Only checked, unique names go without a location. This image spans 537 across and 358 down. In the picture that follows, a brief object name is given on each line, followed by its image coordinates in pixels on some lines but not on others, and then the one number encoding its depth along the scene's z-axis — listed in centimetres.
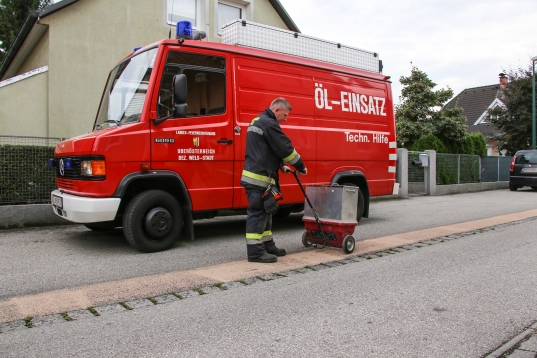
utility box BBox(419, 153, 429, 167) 1562
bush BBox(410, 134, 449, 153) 1788
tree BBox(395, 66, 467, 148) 2242
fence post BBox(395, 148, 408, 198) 1465
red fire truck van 584
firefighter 541
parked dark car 1744
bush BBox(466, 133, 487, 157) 2080
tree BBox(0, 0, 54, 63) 1980
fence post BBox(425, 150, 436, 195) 1584
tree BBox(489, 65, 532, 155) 2573
